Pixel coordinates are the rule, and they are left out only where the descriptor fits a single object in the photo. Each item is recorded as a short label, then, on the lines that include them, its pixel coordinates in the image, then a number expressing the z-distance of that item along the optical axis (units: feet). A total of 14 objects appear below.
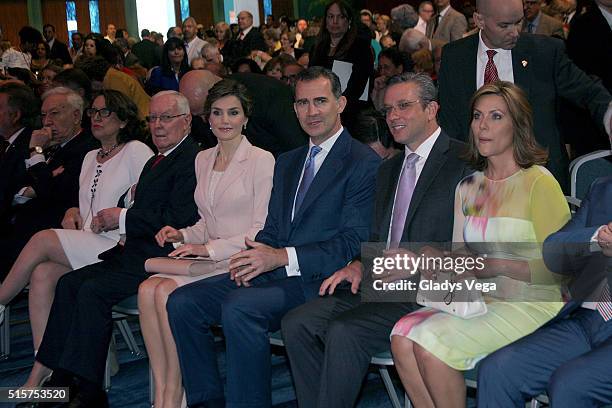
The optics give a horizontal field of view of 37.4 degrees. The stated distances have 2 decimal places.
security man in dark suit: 13.20
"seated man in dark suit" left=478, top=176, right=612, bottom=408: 8.45
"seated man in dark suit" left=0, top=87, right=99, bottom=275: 16.93
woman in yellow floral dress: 9.60
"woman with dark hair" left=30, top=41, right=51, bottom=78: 49.88
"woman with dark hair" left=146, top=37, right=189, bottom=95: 32.09
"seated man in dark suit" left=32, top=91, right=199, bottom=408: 13.69
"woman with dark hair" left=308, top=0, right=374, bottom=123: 20.99
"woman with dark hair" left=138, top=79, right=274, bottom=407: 12.95
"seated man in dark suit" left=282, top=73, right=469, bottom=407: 10.46
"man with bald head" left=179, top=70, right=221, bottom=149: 17.88
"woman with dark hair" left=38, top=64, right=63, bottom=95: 31.10
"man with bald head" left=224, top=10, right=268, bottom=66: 37.60
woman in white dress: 14.99
